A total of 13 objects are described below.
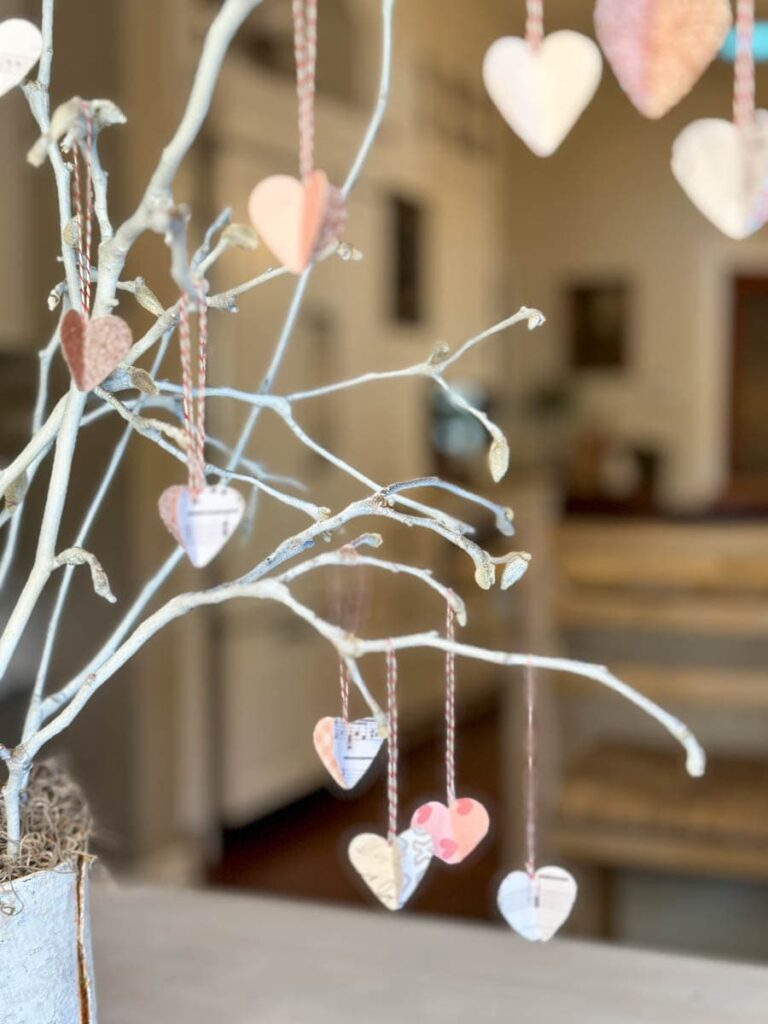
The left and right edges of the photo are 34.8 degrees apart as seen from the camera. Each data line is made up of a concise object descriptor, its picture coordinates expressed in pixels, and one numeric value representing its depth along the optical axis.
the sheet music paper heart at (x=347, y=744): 0.51
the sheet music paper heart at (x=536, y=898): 0.53
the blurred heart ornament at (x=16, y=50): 0.52
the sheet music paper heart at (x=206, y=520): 0.47
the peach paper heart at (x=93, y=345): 0.47
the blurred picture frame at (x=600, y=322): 6.21
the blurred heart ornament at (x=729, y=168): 0.45
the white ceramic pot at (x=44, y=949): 0.55
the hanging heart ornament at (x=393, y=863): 0.52
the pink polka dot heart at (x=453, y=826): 0.53
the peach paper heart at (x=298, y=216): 0.46
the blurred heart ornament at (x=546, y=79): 0.48
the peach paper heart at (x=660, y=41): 0.46
